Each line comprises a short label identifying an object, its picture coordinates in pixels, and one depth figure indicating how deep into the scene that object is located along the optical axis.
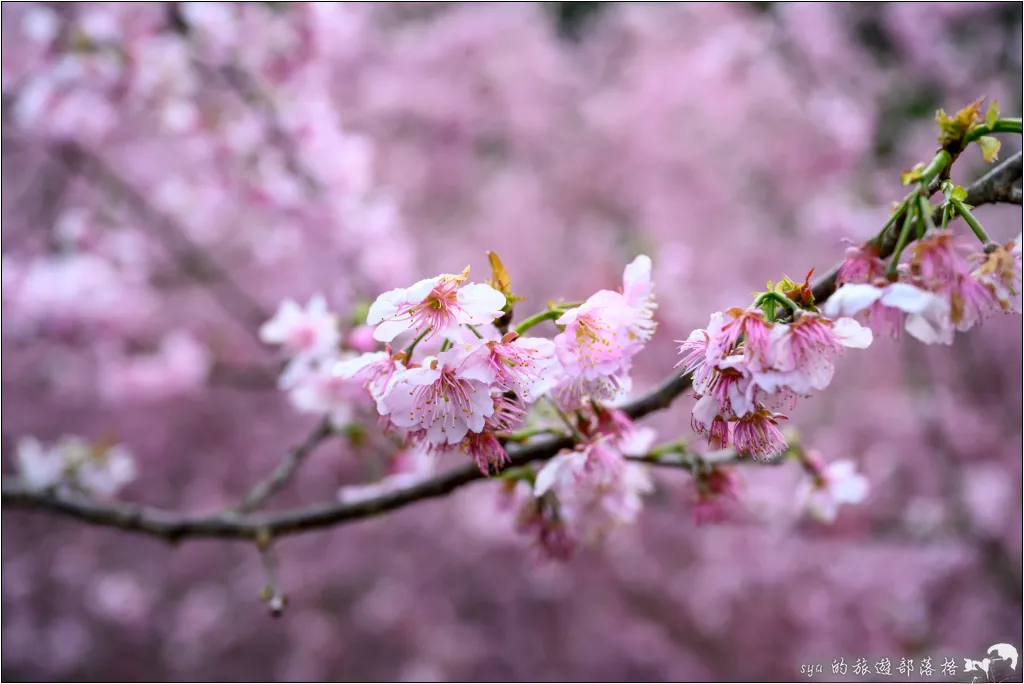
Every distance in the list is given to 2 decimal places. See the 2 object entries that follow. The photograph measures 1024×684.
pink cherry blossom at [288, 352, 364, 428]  1.10
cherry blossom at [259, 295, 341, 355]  1.09
